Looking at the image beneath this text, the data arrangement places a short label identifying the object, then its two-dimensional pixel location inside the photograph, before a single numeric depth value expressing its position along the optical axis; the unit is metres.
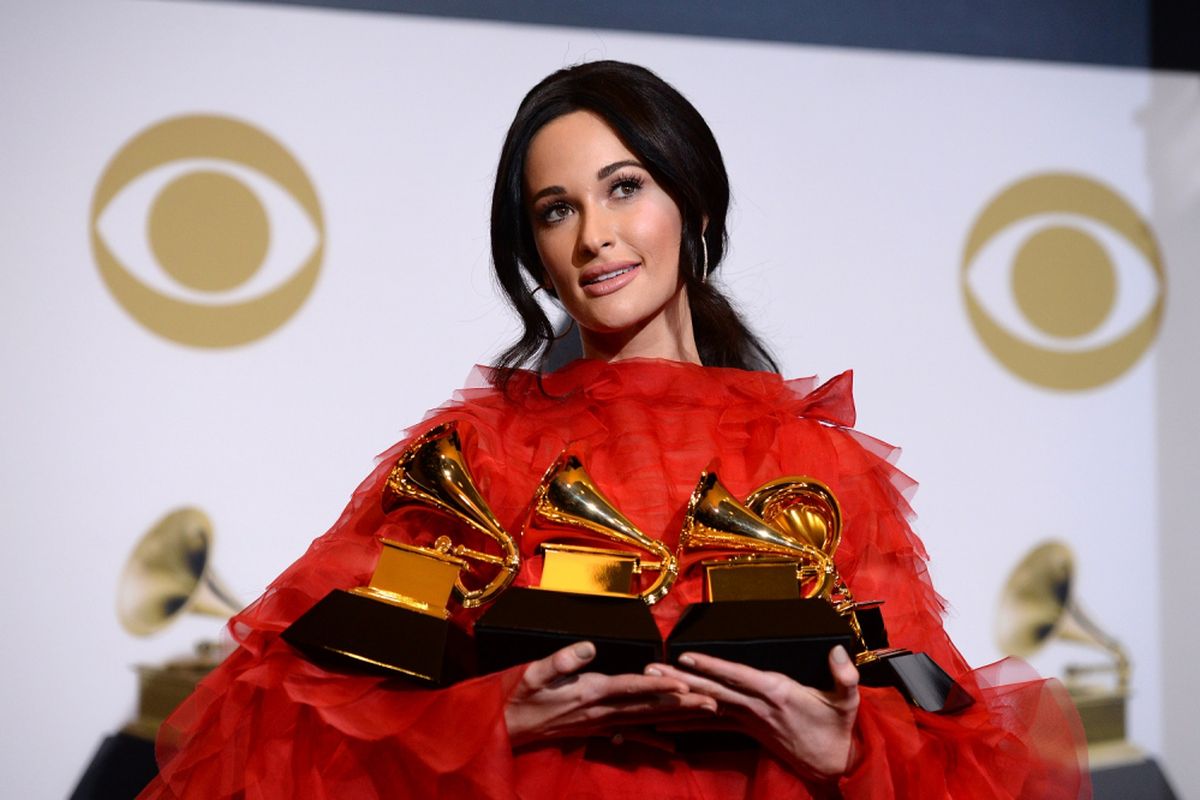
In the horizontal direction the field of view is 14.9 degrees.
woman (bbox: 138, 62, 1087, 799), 3.17
